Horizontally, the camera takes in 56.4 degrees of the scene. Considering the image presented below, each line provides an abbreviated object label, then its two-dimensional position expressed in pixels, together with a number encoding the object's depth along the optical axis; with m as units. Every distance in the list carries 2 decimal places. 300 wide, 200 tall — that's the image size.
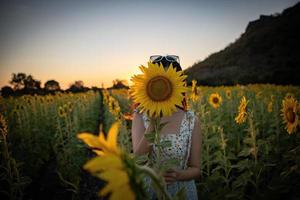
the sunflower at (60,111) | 6.47
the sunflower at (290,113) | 2.74
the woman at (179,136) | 1.84
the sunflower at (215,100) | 5.71
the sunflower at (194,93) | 4.50
